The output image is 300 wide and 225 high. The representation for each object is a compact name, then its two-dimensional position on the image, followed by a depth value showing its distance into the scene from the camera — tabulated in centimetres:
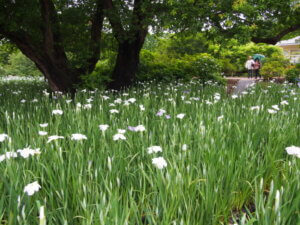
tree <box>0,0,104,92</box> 670
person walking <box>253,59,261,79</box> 1634
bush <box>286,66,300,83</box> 1233
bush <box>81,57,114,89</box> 768
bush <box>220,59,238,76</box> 1969
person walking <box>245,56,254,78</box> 1657
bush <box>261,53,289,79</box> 1356
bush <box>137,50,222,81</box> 1168
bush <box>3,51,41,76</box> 2697
